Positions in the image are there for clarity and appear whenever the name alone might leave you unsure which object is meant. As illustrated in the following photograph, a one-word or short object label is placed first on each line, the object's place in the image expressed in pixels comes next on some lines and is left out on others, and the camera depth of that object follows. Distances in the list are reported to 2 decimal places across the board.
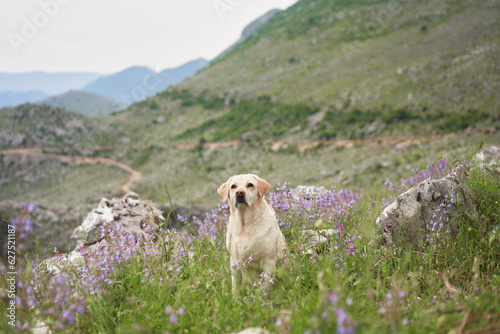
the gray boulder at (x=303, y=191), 5.16
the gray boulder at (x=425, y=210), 3.36
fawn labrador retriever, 3.60
